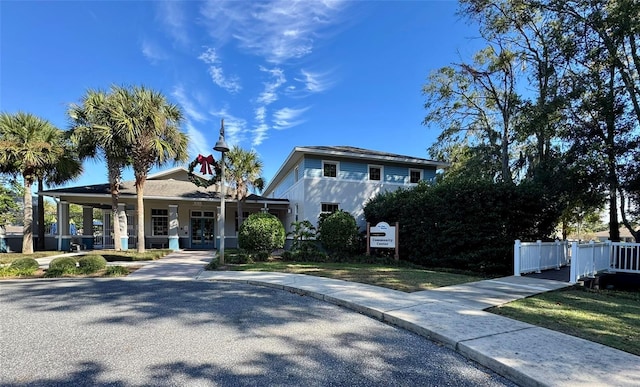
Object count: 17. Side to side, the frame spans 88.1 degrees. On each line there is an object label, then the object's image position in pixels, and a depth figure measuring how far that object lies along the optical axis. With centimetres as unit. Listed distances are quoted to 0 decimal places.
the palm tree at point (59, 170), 1730
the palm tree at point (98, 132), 1434
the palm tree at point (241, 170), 1866
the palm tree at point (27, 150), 1602
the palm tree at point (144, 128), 1439
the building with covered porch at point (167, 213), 1912
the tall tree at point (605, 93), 1114
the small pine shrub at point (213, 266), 1123
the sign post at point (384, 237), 1368
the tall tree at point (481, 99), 1859
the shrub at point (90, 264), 993
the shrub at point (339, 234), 1437
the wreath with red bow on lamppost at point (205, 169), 1244
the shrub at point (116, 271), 982
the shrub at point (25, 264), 970
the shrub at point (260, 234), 1377
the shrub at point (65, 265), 972
